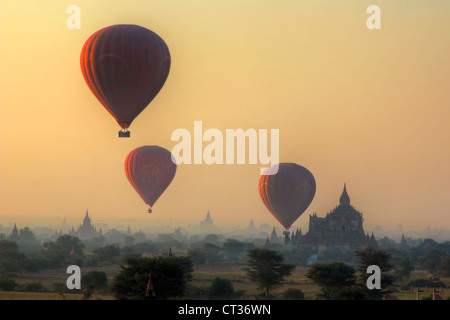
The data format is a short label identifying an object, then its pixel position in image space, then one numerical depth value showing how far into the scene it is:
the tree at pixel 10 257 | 106.11
